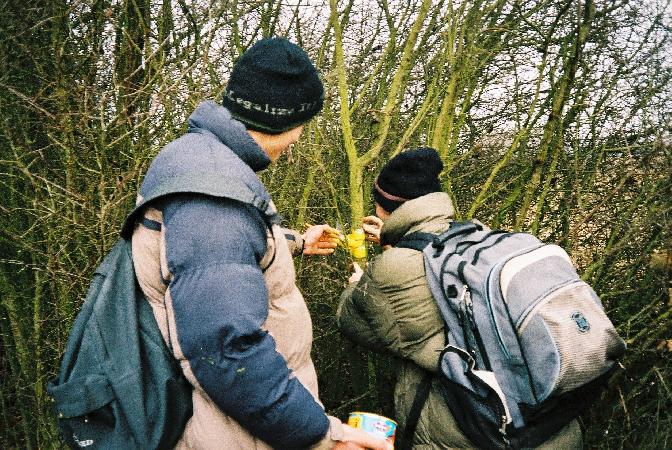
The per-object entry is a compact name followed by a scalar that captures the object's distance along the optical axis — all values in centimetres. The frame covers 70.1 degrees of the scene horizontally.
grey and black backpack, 146
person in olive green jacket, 175
